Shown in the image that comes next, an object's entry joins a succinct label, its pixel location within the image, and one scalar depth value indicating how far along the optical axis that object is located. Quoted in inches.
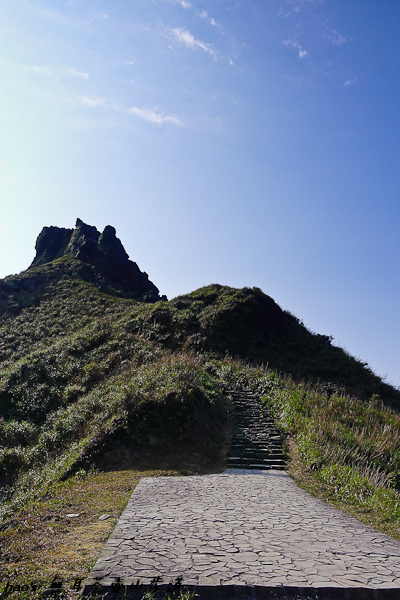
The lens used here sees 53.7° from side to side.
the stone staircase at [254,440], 466.0
